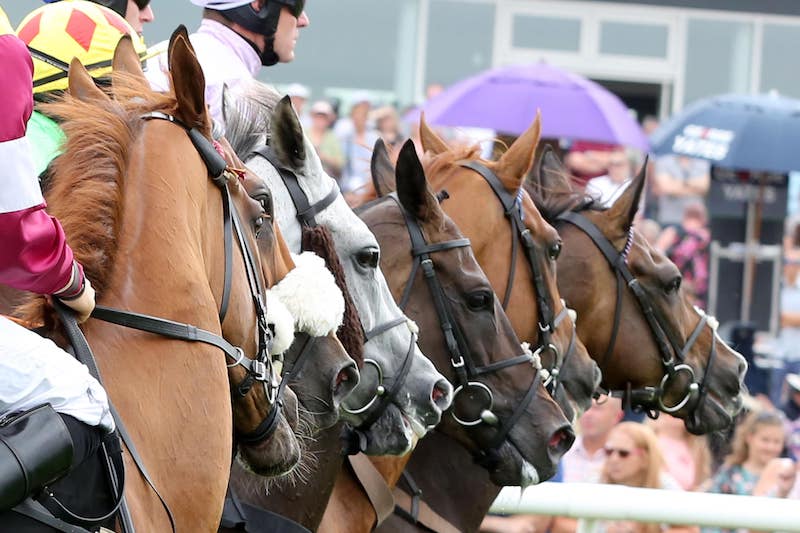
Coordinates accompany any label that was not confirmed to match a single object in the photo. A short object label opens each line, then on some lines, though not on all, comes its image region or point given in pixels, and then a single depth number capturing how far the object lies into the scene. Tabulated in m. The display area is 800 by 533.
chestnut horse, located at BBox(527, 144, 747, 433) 13.03
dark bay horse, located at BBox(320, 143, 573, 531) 10.47
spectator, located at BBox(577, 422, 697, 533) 14.41
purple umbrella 23.37
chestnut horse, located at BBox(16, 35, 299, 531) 6.20
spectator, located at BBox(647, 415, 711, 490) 16.30
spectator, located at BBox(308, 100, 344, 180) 27.00
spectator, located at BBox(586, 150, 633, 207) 25.35
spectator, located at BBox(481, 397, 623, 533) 15.46
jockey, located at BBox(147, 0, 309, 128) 10.14
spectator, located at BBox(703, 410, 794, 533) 16.05
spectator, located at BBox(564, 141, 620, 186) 25.41
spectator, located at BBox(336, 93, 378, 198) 27.17
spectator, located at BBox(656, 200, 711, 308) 24.73
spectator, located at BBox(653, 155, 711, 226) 27.37
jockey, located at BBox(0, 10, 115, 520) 5.49
